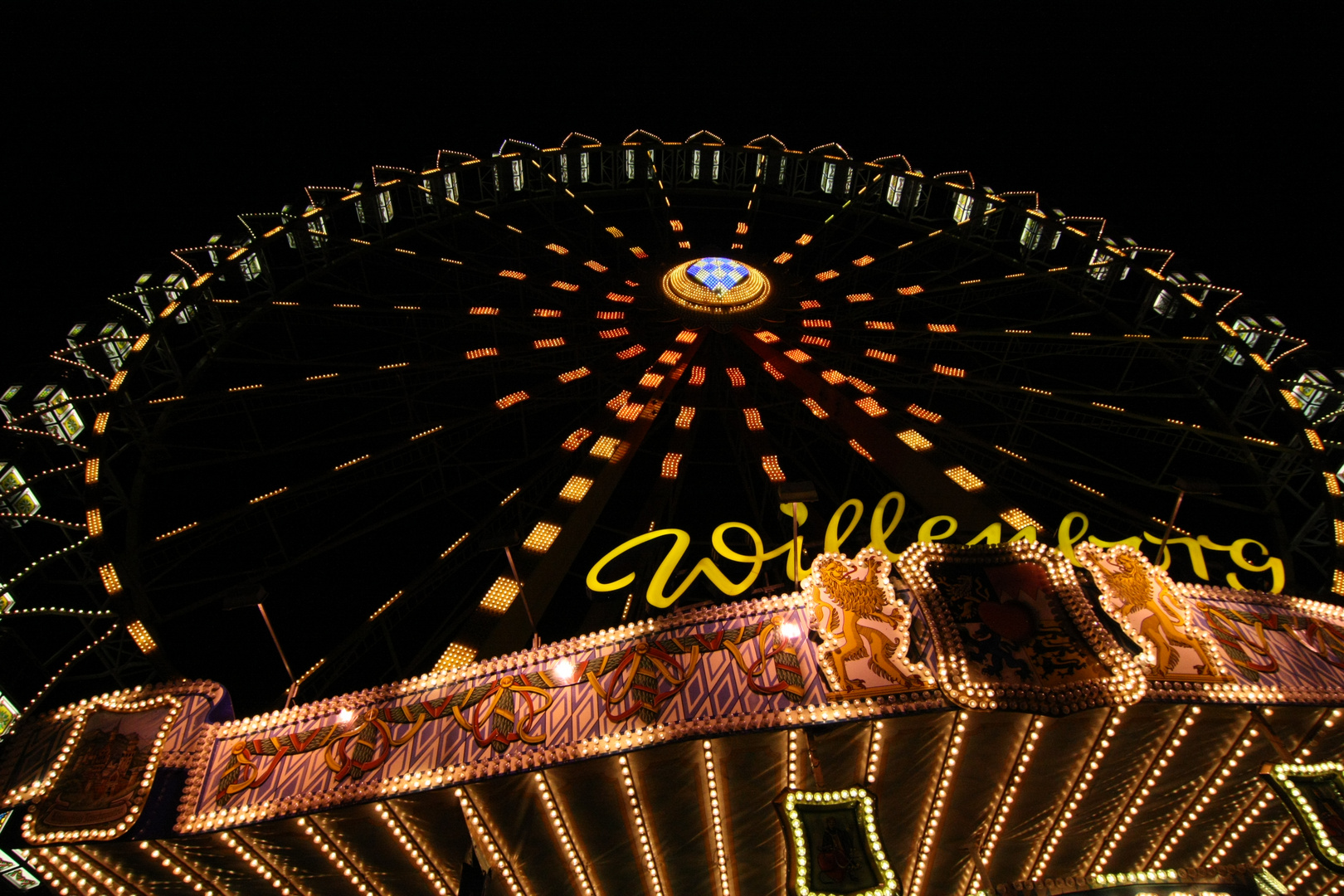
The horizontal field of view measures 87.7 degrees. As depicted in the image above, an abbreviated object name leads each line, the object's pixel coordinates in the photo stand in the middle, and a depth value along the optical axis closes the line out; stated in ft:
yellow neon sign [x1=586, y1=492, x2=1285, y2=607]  29.71
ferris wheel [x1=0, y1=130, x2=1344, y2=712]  40.06
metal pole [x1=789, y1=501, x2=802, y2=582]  29.56
